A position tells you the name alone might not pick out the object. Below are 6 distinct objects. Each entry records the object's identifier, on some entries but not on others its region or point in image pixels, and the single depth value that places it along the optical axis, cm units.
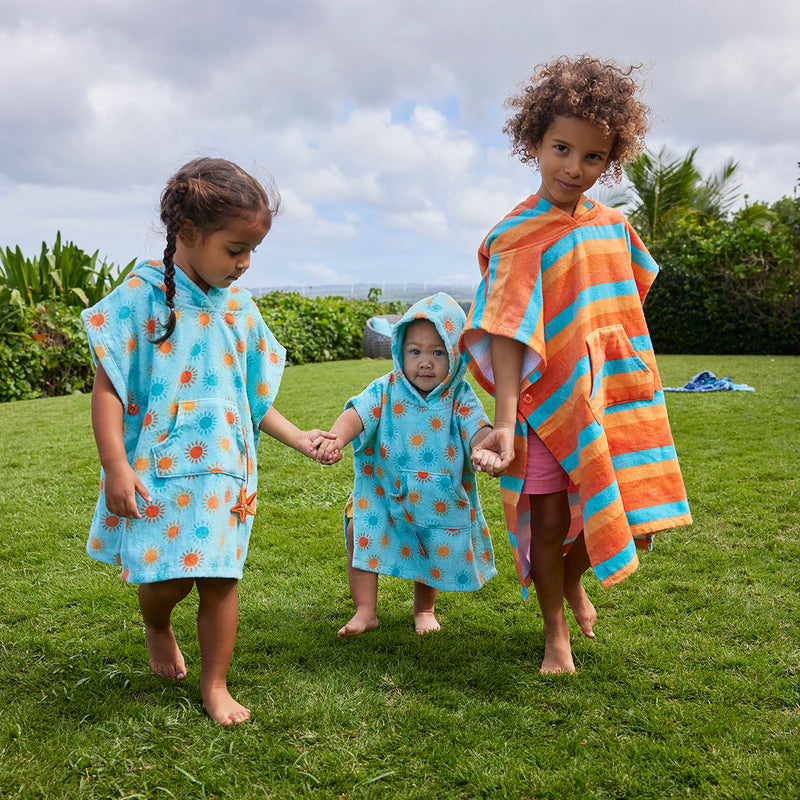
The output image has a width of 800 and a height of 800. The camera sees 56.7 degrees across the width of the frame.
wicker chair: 1503
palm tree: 2305
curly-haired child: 232
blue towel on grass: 861
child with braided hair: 210
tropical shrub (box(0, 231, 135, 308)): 1159
